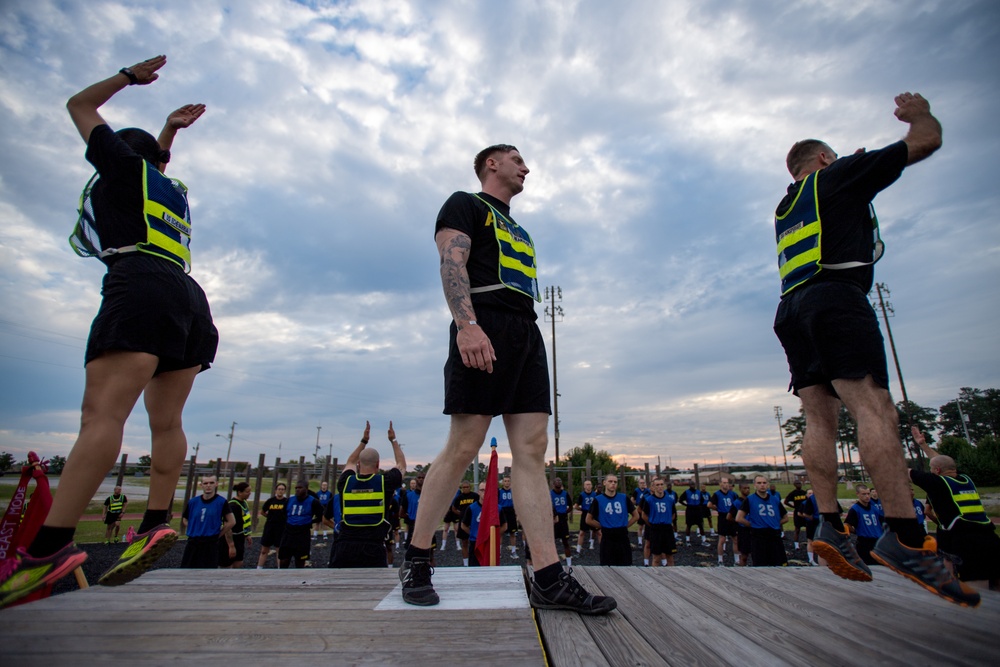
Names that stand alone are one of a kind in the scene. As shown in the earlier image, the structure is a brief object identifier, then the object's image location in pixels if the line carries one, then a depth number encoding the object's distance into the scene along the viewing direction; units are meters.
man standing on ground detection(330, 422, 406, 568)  6.67
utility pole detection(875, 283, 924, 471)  32.47
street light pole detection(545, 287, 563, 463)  33.03
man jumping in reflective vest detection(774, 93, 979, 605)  2.22
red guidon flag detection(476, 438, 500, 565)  4.58
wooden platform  1.44
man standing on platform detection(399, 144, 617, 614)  2.18
